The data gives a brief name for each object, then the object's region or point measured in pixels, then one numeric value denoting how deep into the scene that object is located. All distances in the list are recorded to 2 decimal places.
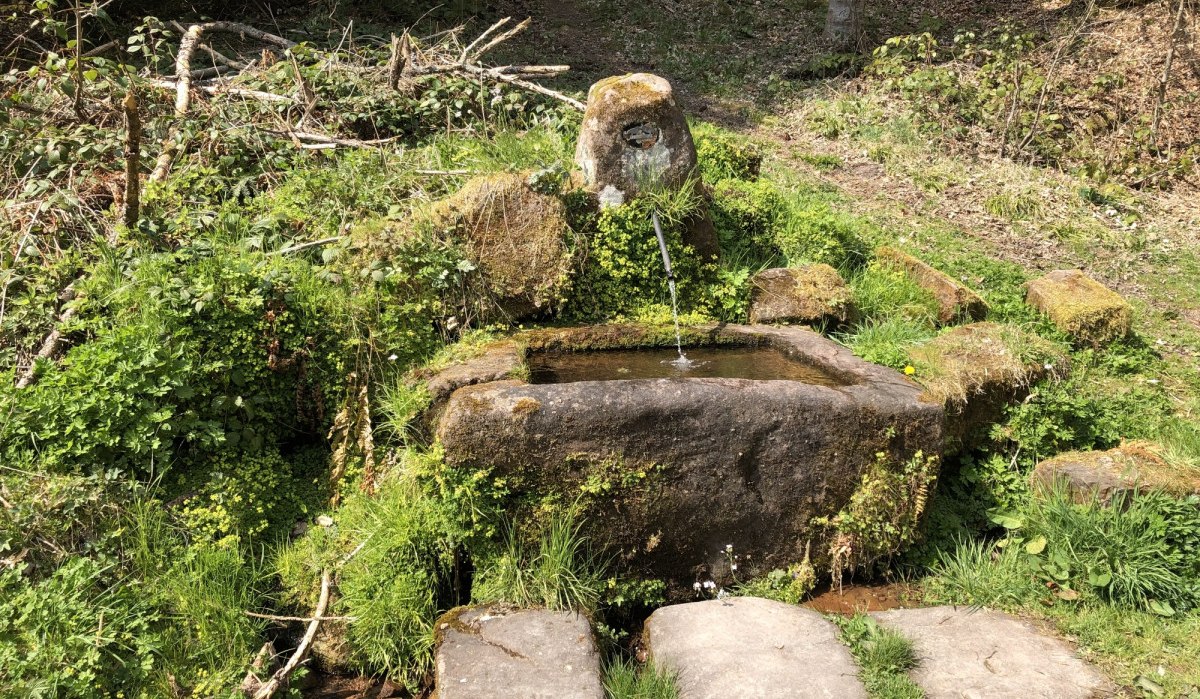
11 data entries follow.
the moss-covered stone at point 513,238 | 5.29
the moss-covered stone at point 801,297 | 5.57
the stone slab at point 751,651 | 3.56
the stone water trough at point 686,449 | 4.01
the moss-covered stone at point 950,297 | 6.02
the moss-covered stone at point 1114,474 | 4.32
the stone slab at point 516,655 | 3.43
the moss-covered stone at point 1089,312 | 6.05
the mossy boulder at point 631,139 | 5.60
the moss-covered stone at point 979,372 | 4.73
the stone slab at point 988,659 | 3.57
